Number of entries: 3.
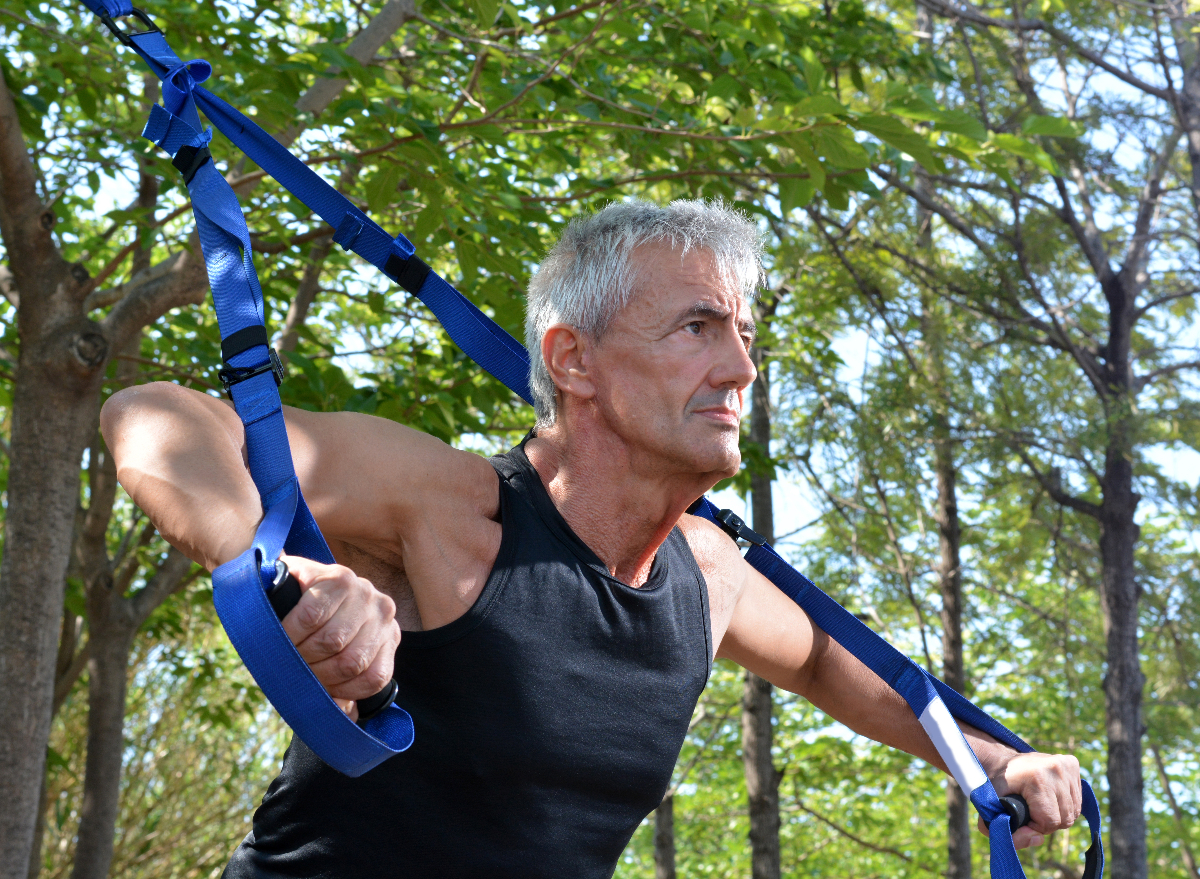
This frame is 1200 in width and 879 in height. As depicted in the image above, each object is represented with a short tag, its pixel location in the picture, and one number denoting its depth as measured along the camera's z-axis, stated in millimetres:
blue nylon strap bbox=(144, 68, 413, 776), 1005
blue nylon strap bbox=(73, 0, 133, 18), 1743
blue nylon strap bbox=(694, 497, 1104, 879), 1953
